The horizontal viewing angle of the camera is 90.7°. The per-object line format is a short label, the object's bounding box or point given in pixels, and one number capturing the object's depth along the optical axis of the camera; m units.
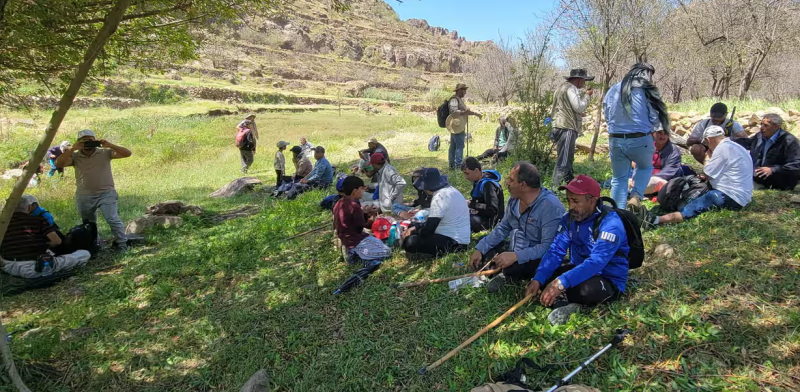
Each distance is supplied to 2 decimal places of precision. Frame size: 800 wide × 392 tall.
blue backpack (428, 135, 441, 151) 12.90
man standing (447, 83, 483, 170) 8.38
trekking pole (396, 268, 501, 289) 3.81
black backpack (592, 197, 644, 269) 2.87
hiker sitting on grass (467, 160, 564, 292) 3.40
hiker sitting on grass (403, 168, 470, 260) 4.32
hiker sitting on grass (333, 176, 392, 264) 4.43
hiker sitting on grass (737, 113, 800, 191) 4.92
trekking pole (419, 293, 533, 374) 2.80
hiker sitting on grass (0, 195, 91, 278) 4.88
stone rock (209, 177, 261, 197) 9.52
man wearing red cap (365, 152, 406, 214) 6.00
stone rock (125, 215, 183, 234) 6.61
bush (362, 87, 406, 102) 47.62
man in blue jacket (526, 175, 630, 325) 2.81
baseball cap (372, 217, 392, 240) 5.10
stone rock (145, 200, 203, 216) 7.45
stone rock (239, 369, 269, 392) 2.84
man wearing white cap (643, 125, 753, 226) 4.33
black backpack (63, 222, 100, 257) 5.48
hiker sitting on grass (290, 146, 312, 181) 9.25
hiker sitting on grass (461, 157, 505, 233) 4.77
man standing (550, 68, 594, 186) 5.77
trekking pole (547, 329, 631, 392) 2.34
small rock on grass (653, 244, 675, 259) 3.60
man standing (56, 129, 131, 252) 5.48
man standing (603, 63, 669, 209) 4.09
